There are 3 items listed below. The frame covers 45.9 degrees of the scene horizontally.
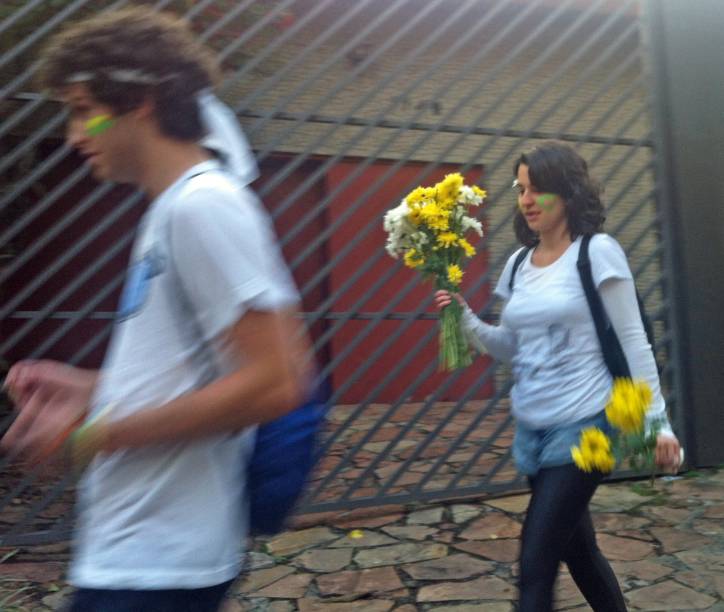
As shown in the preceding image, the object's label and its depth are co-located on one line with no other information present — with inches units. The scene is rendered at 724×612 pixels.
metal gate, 184.5
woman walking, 98.3
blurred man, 52.4
